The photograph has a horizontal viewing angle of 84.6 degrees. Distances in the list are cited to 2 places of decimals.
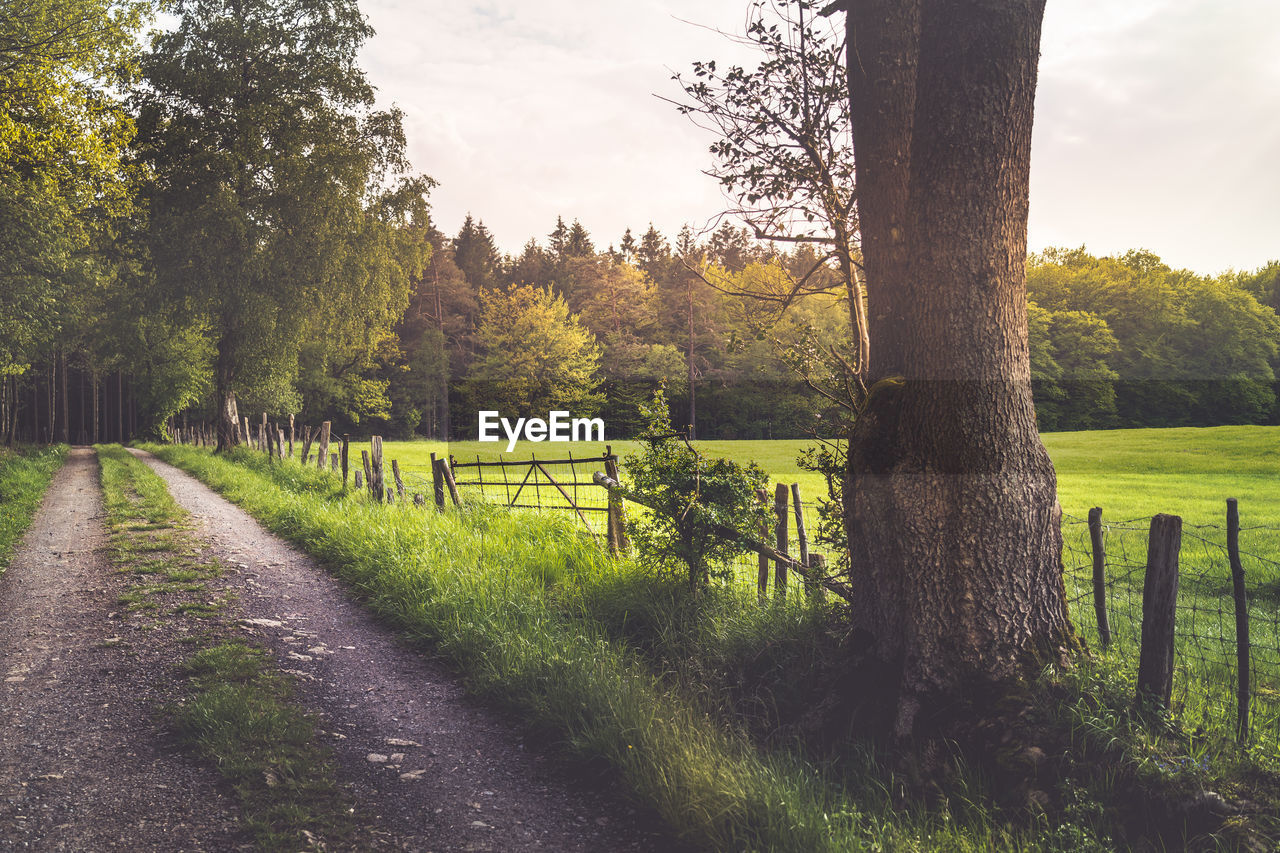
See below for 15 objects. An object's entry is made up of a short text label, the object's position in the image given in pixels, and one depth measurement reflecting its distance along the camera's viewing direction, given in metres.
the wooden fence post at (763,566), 6.54
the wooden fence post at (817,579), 5.55
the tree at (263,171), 24.95
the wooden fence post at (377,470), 13.55
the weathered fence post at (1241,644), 3.90
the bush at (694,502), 6.24
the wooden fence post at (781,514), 7.00
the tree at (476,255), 79.62
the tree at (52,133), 14.77
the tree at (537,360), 56.19
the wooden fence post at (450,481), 12.11
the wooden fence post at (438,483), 12.74
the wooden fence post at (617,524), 8.52
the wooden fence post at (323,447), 18.88
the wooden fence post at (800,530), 7.34
